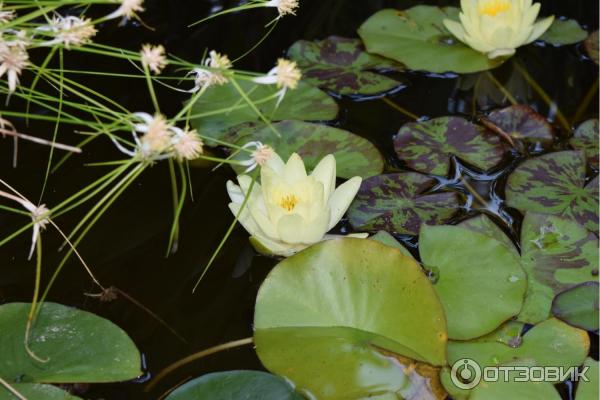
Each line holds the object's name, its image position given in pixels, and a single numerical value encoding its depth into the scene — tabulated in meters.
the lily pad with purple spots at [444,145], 1.98
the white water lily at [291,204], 1.83
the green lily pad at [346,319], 1.77
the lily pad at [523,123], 2.02
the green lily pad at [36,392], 1.74
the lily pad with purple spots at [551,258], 1.83
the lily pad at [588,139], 1.99
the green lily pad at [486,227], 1.88
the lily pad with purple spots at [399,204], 1.91
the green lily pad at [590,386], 1.75
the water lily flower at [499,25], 2.07
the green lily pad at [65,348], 1.76
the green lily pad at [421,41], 2.13
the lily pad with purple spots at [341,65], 2.12
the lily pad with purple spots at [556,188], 1.91
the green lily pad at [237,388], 1.75
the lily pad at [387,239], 1.86
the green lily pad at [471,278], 1.80
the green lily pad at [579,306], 1.81
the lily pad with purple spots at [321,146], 1.98
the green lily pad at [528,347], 1.78
